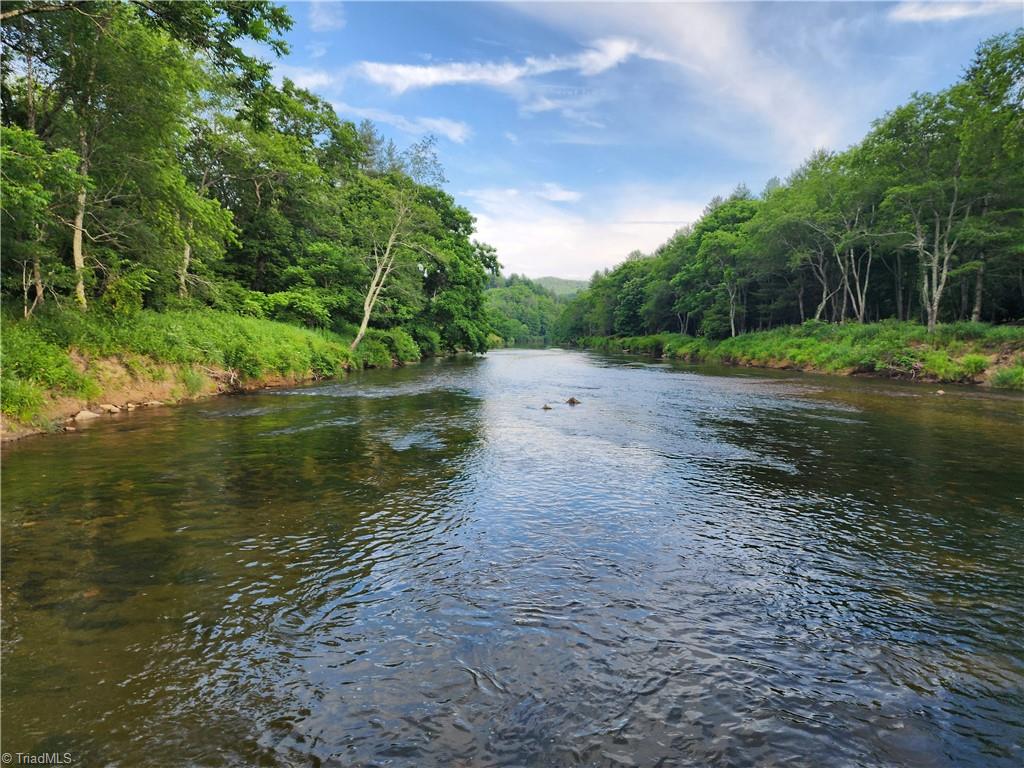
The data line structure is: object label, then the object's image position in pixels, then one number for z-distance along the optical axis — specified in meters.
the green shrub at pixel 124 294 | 16.28
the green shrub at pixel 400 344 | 38.47
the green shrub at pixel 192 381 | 17.47
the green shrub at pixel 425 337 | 46.26
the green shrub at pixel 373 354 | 33.57
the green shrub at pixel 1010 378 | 24.49
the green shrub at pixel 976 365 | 26.92
